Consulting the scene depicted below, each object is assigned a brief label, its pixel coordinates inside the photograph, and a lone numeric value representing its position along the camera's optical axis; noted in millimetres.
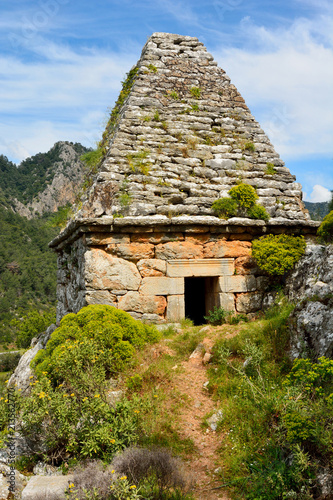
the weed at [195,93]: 8984
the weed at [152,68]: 8922
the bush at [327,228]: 6816
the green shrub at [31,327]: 35344
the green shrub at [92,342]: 5066
